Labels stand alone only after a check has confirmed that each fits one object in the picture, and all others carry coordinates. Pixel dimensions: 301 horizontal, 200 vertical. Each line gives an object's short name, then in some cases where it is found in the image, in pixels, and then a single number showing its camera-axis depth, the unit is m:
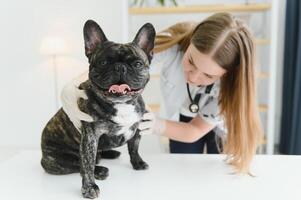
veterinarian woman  0.96
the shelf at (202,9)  2.28
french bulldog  0.71
